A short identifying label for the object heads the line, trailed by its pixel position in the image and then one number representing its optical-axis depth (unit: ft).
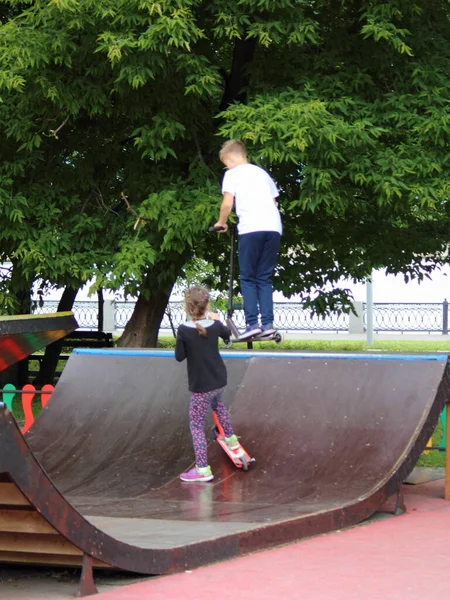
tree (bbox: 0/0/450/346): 42.19
